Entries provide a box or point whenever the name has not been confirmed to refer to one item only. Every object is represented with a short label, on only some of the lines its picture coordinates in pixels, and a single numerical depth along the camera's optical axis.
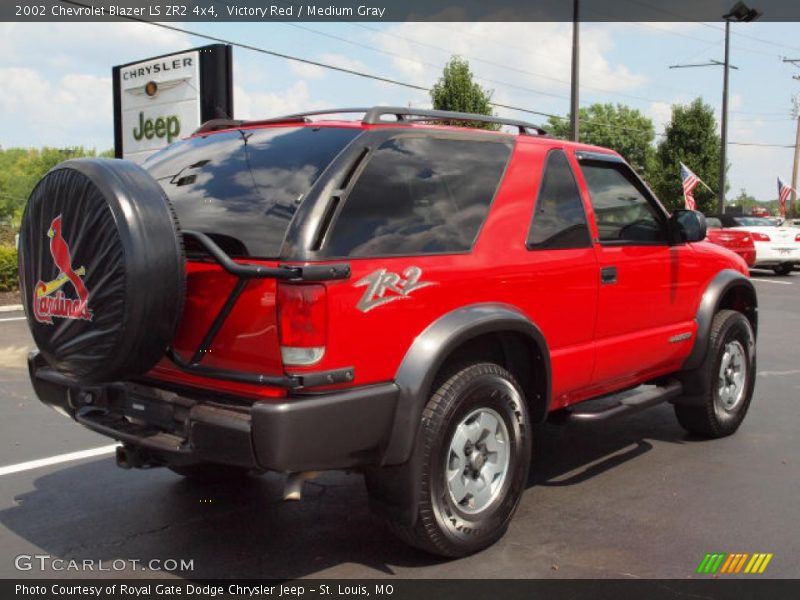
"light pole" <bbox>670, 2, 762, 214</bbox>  28.47
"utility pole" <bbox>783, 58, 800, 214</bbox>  50.44
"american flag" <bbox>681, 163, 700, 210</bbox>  22.35
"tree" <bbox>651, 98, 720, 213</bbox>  36.72
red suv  3.12
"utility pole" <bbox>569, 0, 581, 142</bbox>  19.95
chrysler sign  12.12
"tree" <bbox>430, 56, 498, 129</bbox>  22.92
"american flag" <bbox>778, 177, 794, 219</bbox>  29.31
